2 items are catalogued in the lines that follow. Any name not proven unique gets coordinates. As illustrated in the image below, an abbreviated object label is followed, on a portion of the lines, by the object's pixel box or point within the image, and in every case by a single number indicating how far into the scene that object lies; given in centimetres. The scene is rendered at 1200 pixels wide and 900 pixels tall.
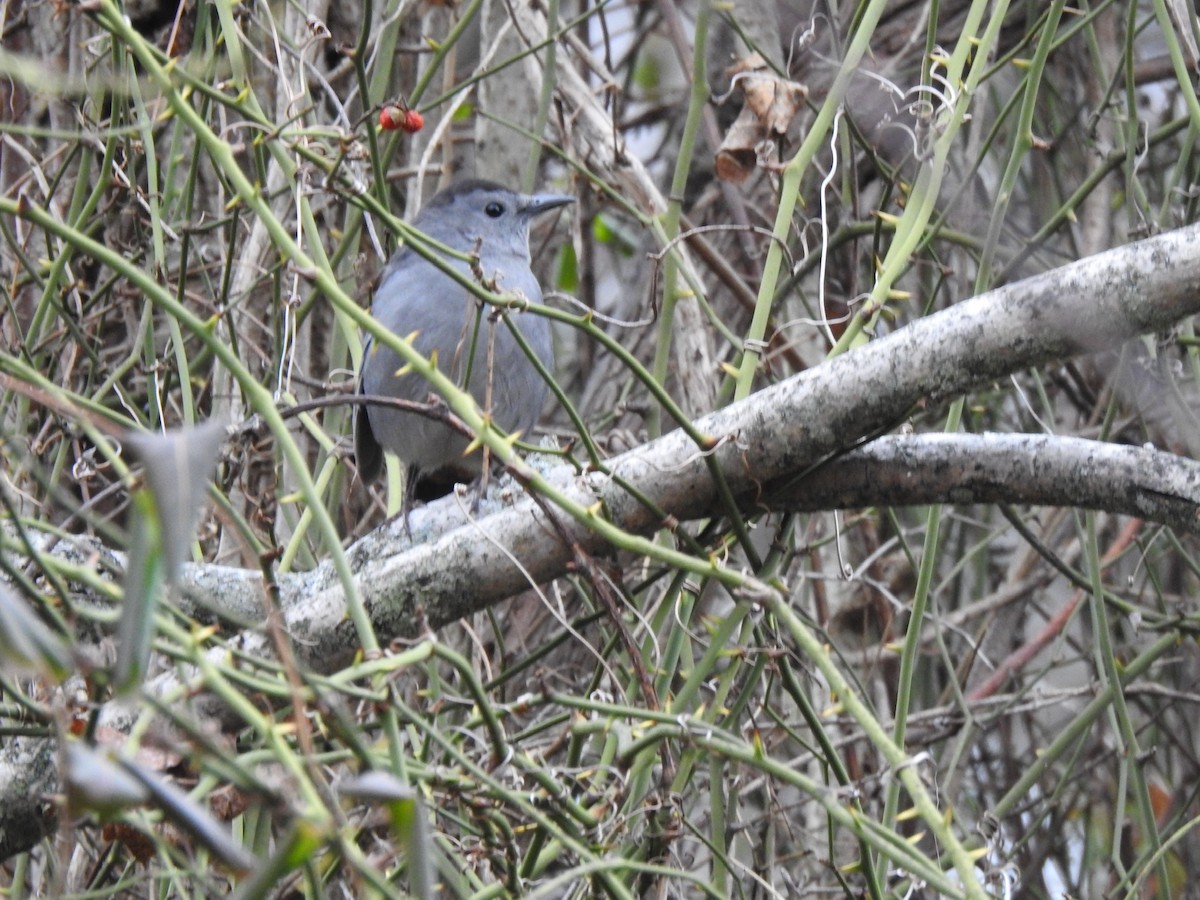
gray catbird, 782
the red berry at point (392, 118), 563
